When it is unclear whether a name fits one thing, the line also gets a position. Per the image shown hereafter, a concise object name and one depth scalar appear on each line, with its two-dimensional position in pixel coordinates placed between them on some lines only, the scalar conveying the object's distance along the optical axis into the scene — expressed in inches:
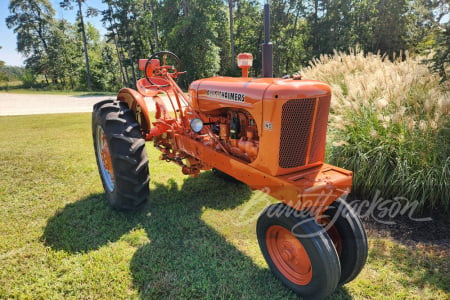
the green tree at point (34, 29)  1091.9
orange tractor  71.7
